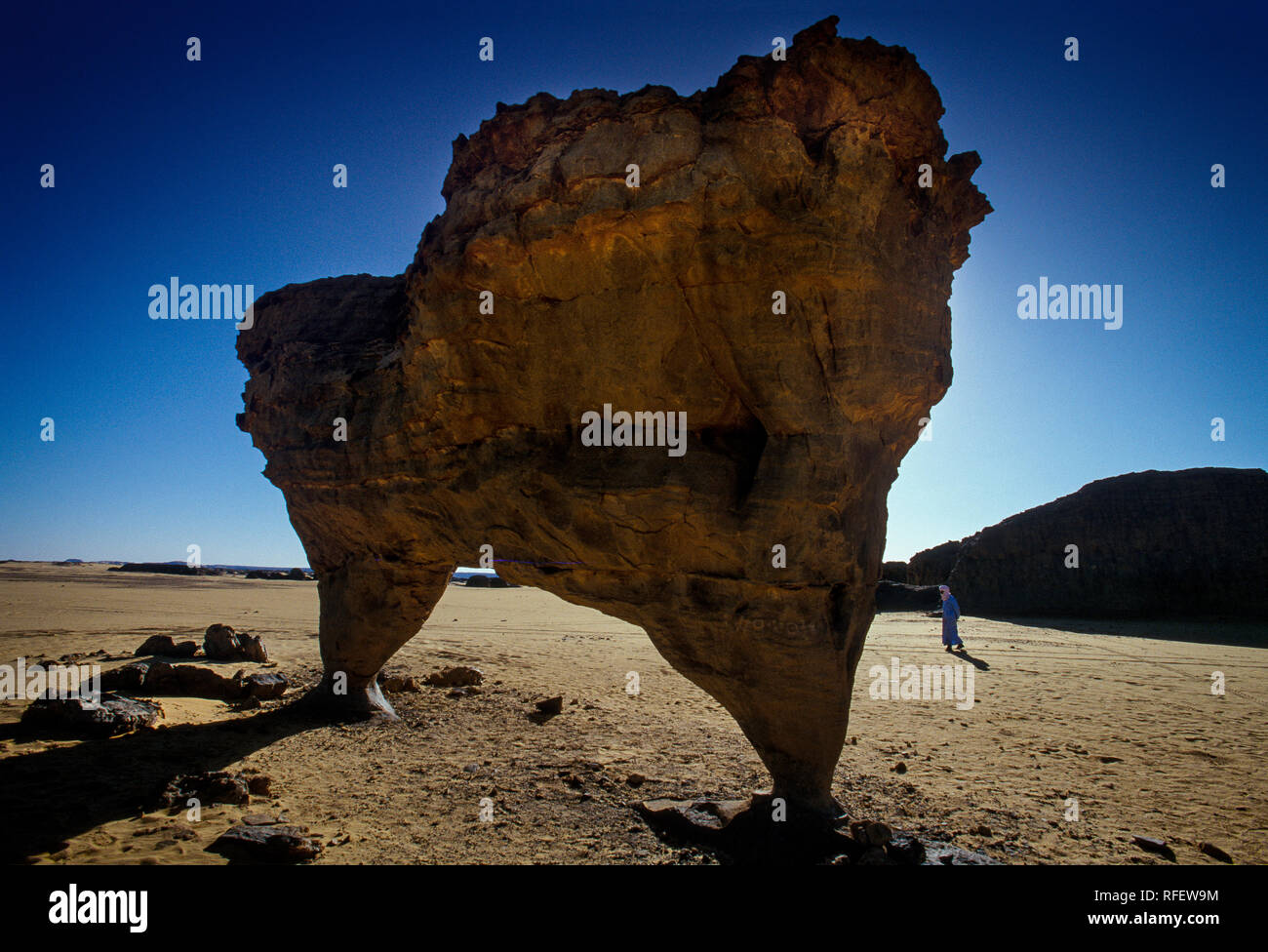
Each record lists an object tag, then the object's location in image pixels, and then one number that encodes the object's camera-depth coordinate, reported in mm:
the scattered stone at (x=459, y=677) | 10867
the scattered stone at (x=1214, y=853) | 4875
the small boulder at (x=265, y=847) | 4578
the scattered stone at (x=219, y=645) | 12758
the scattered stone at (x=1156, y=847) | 5012
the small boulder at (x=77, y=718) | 7250
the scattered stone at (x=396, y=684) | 10281
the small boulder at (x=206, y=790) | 5543
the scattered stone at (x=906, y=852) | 4648
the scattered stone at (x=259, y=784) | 5977
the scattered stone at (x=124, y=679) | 9430
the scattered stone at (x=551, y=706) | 9289
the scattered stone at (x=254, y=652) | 12797
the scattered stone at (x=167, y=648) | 12562
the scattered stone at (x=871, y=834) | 4902
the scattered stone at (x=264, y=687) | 9602
